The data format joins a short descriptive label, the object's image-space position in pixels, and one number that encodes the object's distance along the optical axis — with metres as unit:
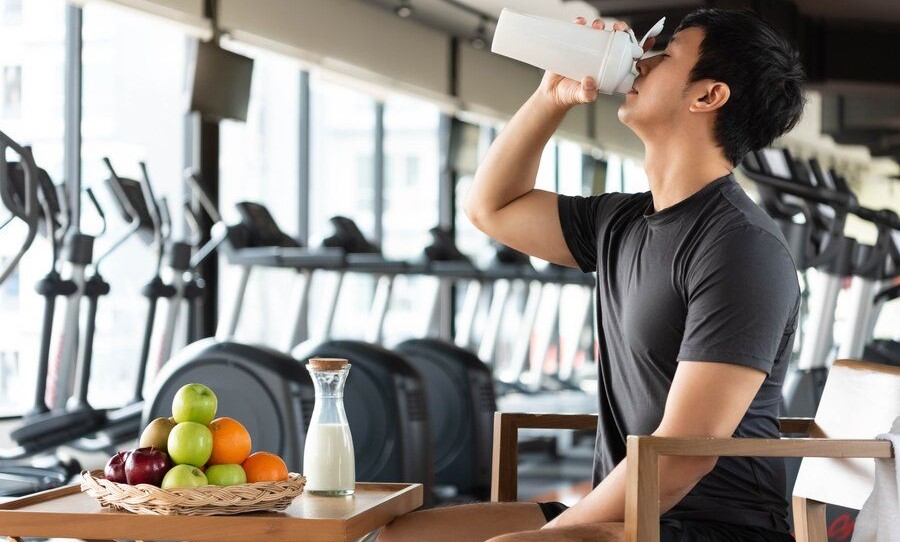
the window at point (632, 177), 11.41
